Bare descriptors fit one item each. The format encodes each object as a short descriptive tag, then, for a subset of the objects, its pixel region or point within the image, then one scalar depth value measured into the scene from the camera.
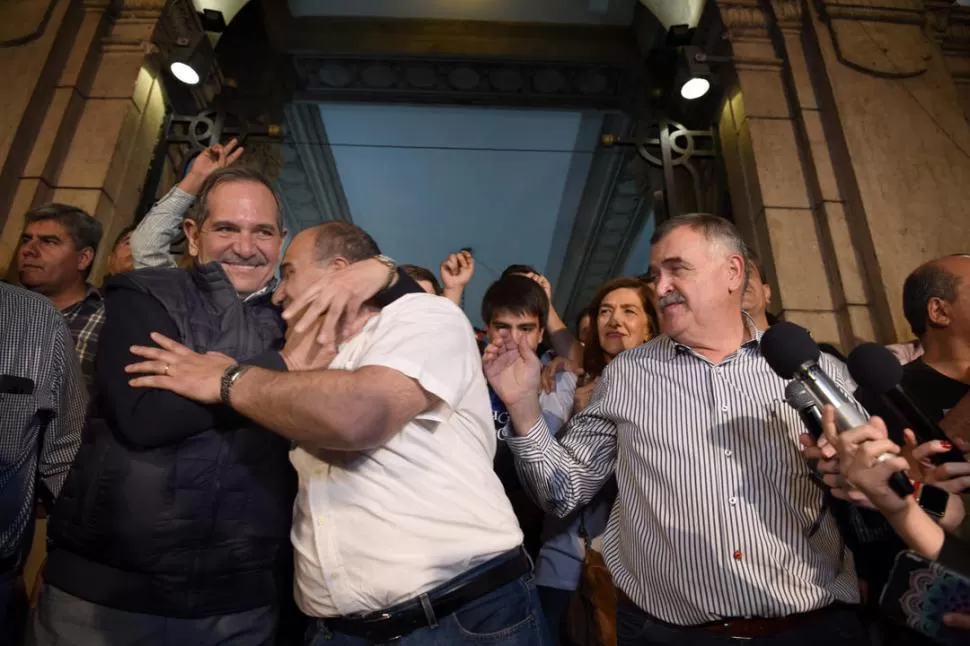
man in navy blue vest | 1.32
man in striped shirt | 1.50
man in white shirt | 1.14
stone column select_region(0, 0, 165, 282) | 3.80
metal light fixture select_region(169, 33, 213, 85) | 4.52
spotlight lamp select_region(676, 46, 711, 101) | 4.43
